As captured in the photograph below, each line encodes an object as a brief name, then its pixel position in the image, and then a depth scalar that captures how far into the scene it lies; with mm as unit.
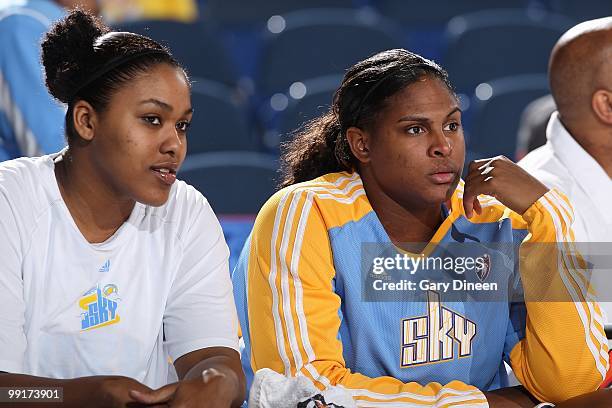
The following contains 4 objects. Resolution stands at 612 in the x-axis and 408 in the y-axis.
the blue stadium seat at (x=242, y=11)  10359
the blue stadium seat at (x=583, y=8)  10672
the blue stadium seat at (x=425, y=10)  10602
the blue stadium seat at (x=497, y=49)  9805
